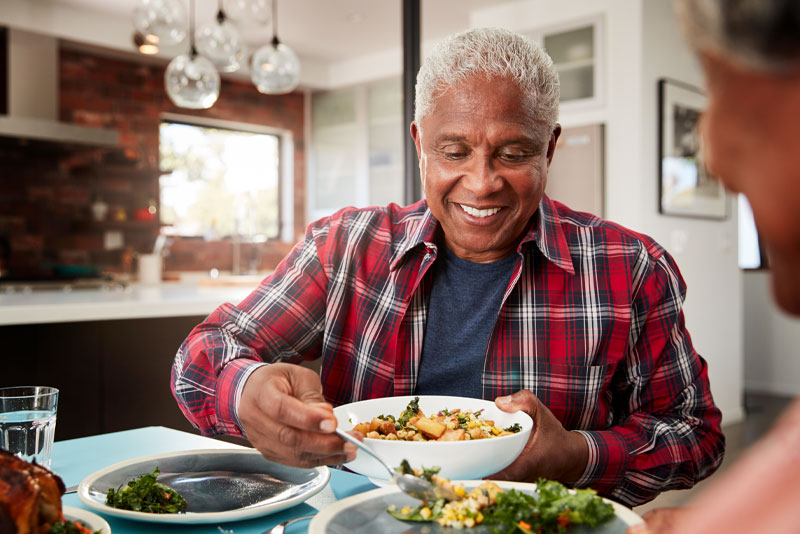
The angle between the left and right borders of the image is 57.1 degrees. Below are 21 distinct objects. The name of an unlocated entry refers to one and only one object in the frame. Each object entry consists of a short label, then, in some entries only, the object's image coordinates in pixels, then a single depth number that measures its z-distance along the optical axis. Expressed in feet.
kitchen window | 20.52
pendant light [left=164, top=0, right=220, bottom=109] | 10.52
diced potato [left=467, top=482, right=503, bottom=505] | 2.49
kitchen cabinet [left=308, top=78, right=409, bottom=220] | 20.83
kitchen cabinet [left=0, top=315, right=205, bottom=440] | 8.67
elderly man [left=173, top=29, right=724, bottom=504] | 4.10
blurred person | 0.94
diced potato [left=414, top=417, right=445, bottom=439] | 3.19
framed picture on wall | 14.39
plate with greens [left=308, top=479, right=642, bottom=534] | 2.33
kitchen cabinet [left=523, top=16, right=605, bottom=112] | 14.38
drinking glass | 3.29
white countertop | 8.53
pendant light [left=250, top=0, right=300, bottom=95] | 11.04
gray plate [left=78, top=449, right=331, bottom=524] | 2.73
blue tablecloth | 2.77
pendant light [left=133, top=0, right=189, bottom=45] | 9.40
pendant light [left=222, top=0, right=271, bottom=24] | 10.51
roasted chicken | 2.01
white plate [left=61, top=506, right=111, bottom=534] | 2.38
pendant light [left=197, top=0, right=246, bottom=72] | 10.25
